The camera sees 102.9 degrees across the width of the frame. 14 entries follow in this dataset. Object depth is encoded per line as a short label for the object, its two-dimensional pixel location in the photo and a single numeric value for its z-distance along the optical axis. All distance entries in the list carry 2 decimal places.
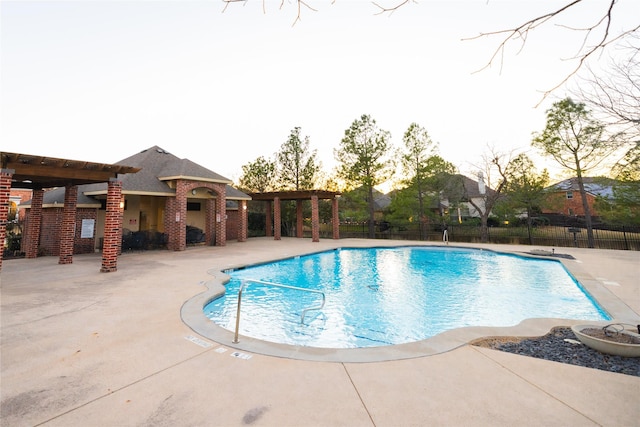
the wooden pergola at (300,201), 19.97
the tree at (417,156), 22.05
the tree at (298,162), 26.59
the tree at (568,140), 16.02
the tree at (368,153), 22.95
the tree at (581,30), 1.85
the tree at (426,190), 22.22
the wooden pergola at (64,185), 7.04
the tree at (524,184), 19.97
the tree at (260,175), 28.34
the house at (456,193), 23.17
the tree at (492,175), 20.34
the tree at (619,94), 3.32
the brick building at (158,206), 13.27
